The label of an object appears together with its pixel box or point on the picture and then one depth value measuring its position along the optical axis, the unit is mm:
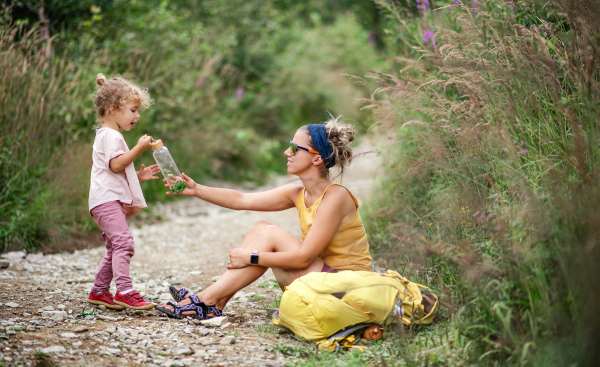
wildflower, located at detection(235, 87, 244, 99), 10859
